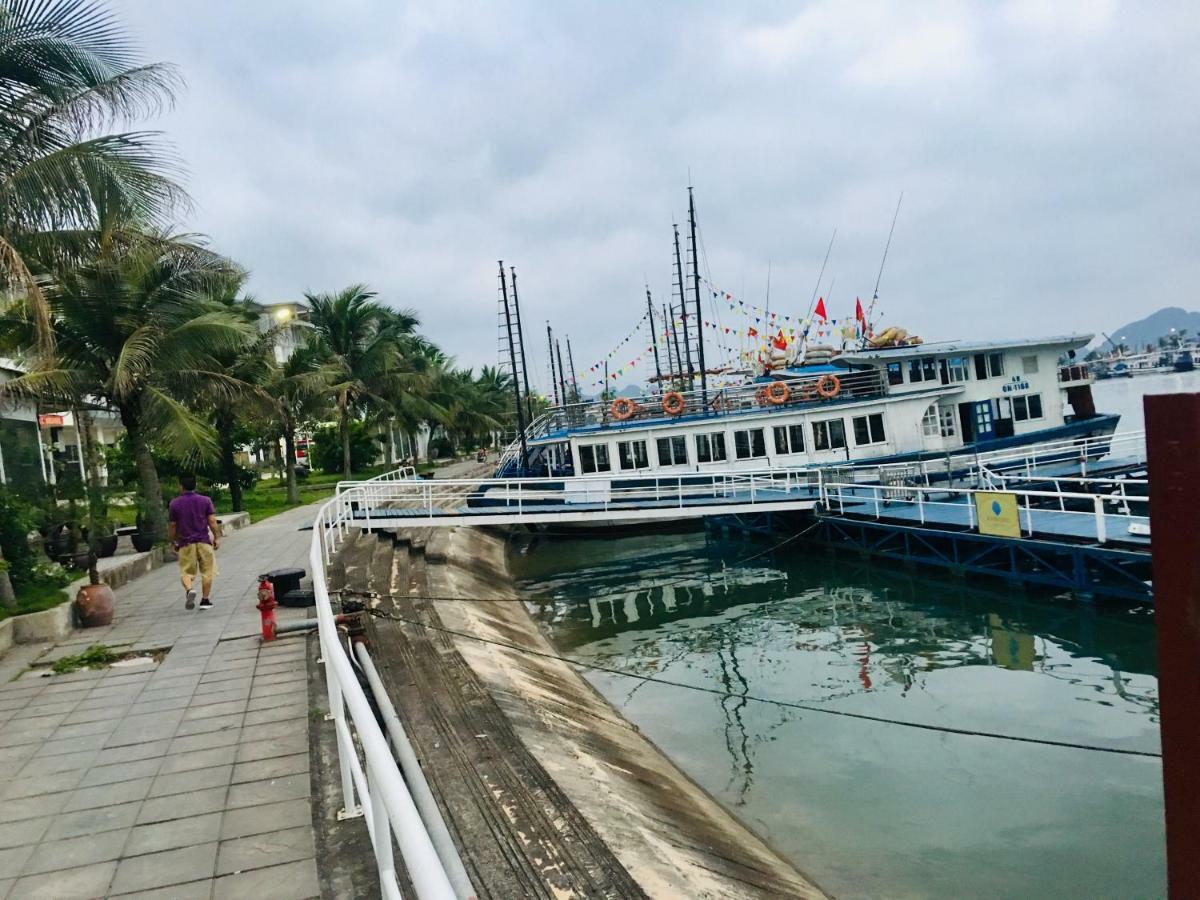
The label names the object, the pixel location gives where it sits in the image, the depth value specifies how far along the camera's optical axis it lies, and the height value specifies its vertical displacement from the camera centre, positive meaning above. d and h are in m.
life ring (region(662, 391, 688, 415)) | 25.61 +0.69
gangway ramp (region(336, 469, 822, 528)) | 19.41 -1.71
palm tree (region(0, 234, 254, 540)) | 15.89 +3.05
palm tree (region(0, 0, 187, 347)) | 10.12 +4.49
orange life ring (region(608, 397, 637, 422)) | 25.78 +0.73
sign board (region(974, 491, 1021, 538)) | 15.67 -2.33
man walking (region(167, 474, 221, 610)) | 11.41 -0.73
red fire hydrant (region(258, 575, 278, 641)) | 9.80 -1.55
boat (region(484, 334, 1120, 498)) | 25.14 -0.17
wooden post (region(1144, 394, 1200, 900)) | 3.41 -0.95
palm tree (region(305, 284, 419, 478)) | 37.94 +5.63
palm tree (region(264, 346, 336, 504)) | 30.61 +2.85
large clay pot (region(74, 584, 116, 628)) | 11.02 -1.50
